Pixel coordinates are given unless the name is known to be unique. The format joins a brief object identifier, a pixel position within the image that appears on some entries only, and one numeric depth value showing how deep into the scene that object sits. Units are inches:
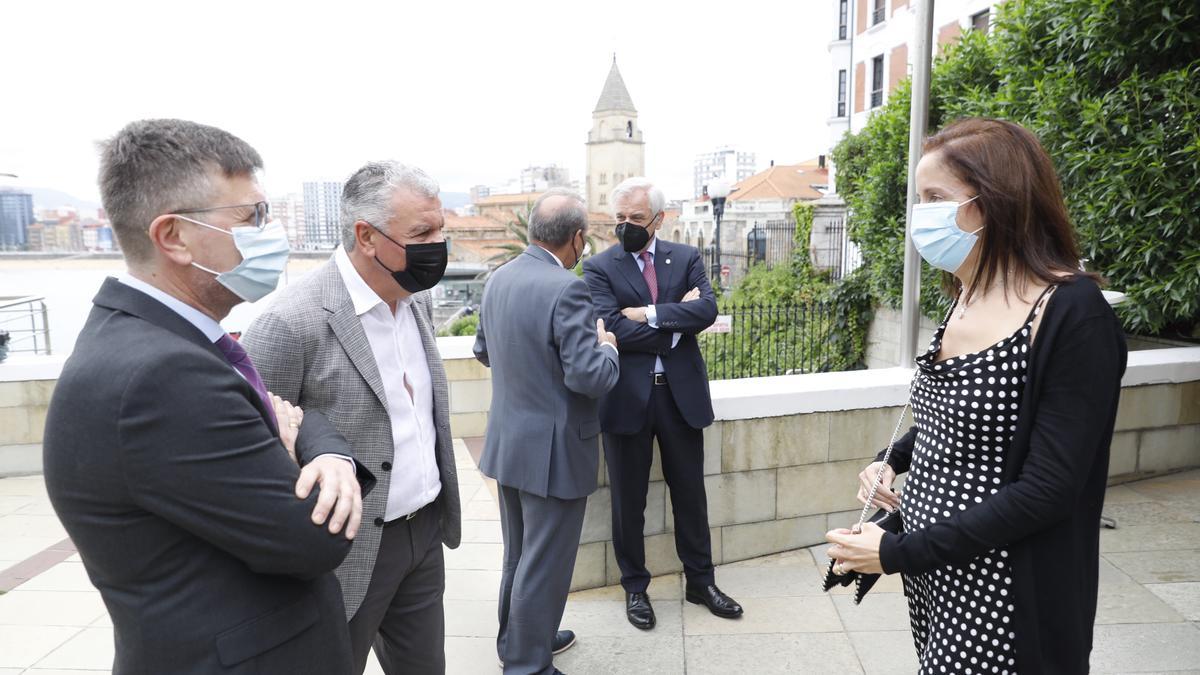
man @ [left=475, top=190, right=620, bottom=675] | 113.0
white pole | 171.6
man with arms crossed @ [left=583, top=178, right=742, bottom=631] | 138.8
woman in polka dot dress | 61.4
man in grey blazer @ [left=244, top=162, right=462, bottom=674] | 83.6
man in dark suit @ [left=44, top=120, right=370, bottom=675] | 47.3
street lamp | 686.5
